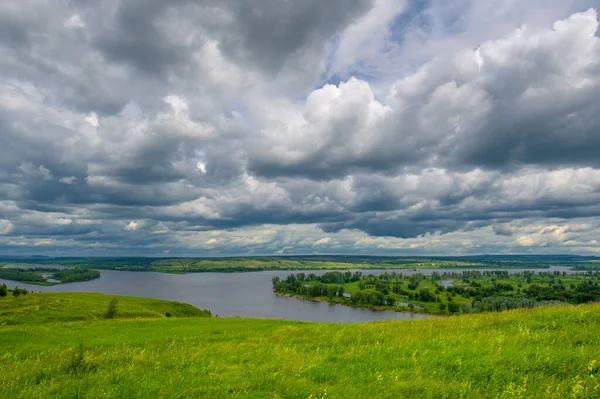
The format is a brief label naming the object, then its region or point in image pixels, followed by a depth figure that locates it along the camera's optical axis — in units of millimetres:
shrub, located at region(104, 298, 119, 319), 45466
